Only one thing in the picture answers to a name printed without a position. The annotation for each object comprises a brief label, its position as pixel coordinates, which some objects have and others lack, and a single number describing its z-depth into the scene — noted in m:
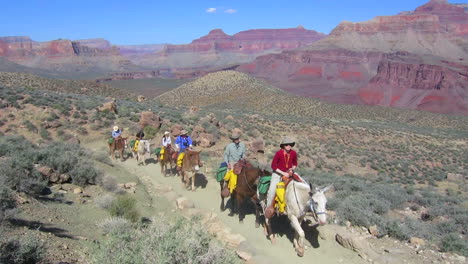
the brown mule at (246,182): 8.40
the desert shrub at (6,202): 5.49
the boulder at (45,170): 8.86
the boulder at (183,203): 9.82
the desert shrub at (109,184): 9.93
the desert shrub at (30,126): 19.73
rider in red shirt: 7.37
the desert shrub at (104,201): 8.31
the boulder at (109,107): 24.50
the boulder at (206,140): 21.12
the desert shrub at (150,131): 21.56
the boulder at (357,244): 6.97
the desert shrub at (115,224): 5.58
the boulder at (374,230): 7.97
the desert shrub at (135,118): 24.38
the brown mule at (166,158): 13.58
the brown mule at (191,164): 11.38
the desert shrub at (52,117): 20.77
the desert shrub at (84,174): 9.77
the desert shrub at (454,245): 7.35
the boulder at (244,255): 6.96
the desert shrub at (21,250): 4.14
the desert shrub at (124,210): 7.37
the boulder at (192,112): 29.65
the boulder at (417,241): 7.55
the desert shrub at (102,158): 14.34
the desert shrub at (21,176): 7.19
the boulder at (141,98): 48.98
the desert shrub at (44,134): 19.31
